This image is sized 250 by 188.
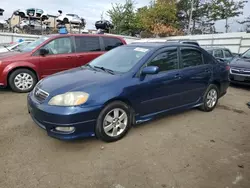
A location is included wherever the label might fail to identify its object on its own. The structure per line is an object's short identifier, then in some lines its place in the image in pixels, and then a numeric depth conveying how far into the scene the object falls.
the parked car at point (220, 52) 9.71
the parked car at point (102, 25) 19.08
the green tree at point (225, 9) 26.66
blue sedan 2.94
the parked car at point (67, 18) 25.44
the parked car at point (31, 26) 21.64
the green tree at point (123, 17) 25.91
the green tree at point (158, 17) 26.31
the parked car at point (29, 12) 23.92
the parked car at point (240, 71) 7.19
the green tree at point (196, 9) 29.85
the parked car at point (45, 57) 5.66
